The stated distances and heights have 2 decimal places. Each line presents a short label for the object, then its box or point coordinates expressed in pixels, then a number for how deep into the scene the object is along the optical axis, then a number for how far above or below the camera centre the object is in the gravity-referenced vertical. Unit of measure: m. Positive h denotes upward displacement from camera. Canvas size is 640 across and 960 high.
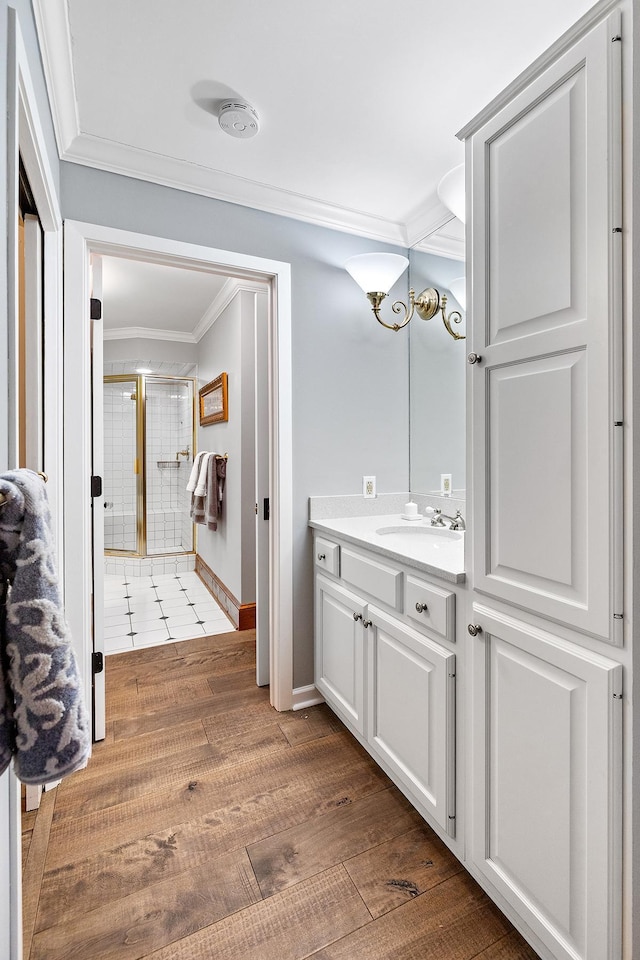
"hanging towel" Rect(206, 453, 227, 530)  3.91 -0.09
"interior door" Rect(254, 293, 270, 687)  2.38 +0.00
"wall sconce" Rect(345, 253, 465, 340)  2.15 +0.90
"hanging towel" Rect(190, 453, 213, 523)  3.97 -0.14
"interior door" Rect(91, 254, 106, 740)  2.00 -0.17
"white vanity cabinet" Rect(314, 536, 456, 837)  1.37 -0.68
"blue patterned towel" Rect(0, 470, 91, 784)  0.52 -0.20
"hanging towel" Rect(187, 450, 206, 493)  4.18 +0.02
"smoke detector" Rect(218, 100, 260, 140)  1.59 +1.23
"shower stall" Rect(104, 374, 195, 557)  4.99 +0.19
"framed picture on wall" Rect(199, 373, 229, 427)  3.74 +0.64
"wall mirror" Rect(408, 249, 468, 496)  2.18 +0.40
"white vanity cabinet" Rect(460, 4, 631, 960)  0.91 -0.05
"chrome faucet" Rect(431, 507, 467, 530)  2.04 -0.20
